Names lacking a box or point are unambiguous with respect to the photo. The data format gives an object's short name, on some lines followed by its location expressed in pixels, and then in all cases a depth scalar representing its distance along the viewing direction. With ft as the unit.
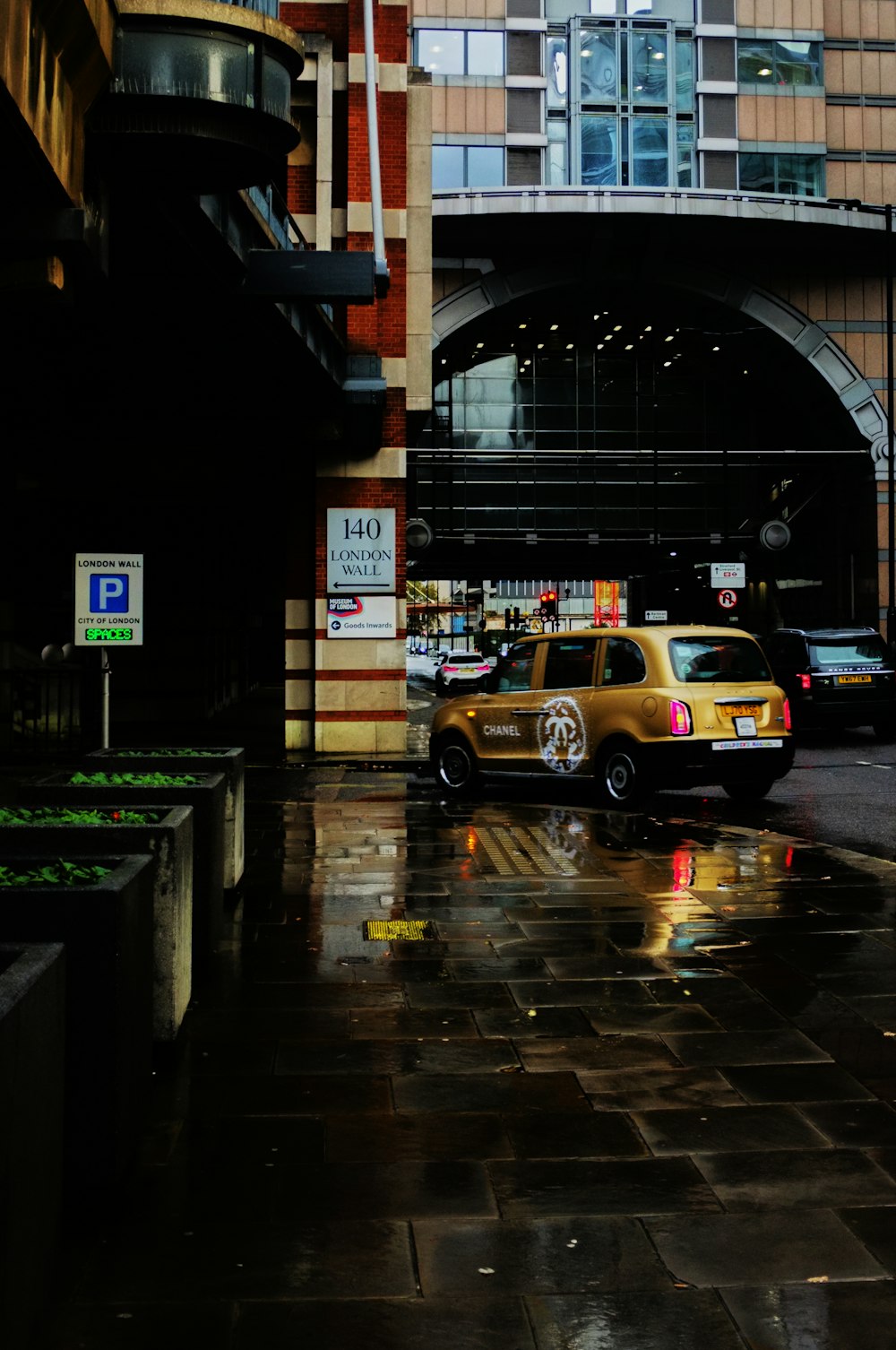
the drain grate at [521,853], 35.37
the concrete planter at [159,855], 18.44
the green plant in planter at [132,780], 25.48
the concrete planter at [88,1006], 13.43
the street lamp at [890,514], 113.28
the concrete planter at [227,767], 30.14
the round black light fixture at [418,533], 130.76
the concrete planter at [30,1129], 9.64
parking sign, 50.03
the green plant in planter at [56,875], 14.23
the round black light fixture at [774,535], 145.28
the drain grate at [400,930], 26.53
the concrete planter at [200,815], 23.52
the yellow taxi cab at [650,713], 47.42
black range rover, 79.25
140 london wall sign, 78.84
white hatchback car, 171.53
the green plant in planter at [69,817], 19.71
